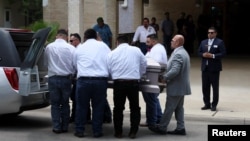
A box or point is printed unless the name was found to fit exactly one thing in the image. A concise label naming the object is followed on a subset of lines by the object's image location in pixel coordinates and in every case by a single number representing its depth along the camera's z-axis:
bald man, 8.93
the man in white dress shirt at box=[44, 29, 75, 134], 9.15
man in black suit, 11.27
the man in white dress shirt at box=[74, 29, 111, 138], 8.77
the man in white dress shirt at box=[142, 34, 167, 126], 9.53
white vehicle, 8.91
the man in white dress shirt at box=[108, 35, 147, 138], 8.72
